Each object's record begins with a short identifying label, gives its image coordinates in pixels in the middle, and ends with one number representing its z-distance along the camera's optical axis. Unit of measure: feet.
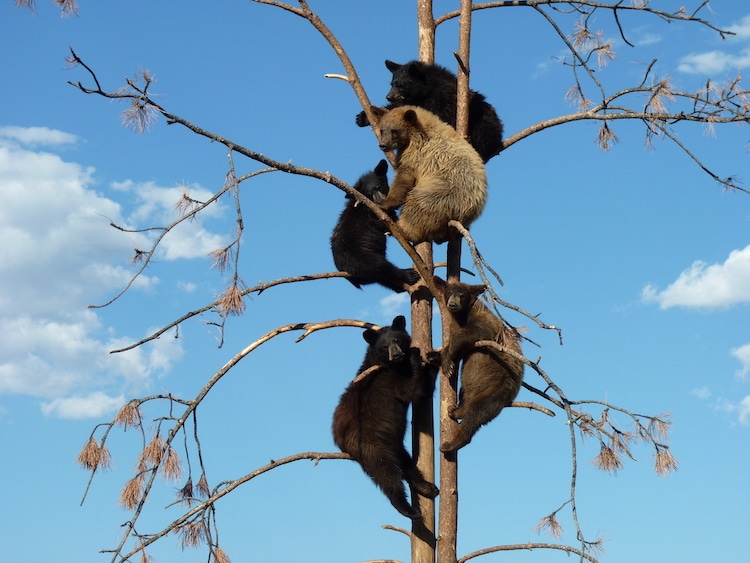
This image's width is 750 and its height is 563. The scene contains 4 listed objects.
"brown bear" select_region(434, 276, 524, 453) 21.76
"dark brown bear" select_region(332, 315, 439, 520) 22.68
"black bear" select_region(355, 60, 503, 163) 26.48
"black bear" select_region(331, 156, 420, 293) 26.78
